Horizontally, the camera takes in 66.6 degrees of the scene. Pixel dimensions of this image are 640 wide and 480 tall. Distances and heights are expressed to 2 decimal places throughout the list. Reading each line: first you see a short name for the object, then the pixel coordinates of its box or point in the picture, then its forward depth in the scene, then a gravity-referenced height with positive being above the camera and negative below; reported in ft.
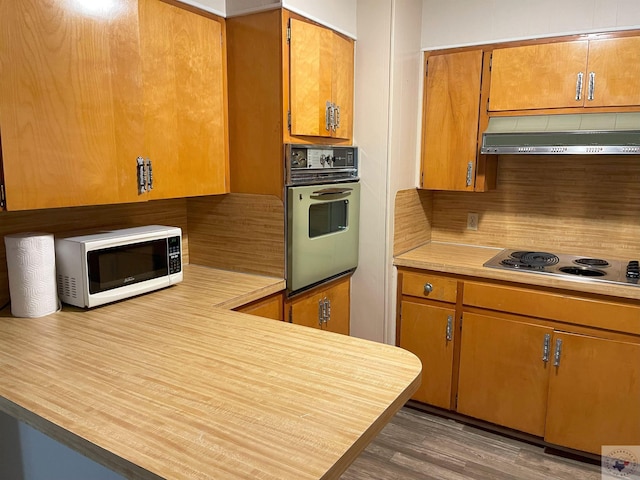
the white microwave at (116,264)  5.85 -1.31
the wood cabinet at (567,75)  7.73 +1.44
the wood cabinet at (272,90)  7.11 +1.07
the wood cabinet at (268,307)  7.03 -2.14
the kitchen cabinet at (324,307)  7.90 -2.49
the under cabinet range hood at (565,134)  7.44 +0.44
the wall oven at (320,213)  7.41 -0.84
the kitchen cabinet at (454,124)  8.96 +0.71
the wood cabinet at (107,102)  4.89 +0.68
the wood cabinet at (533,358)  7.54 -3.28
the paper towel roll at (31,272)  5.52 -1.27
